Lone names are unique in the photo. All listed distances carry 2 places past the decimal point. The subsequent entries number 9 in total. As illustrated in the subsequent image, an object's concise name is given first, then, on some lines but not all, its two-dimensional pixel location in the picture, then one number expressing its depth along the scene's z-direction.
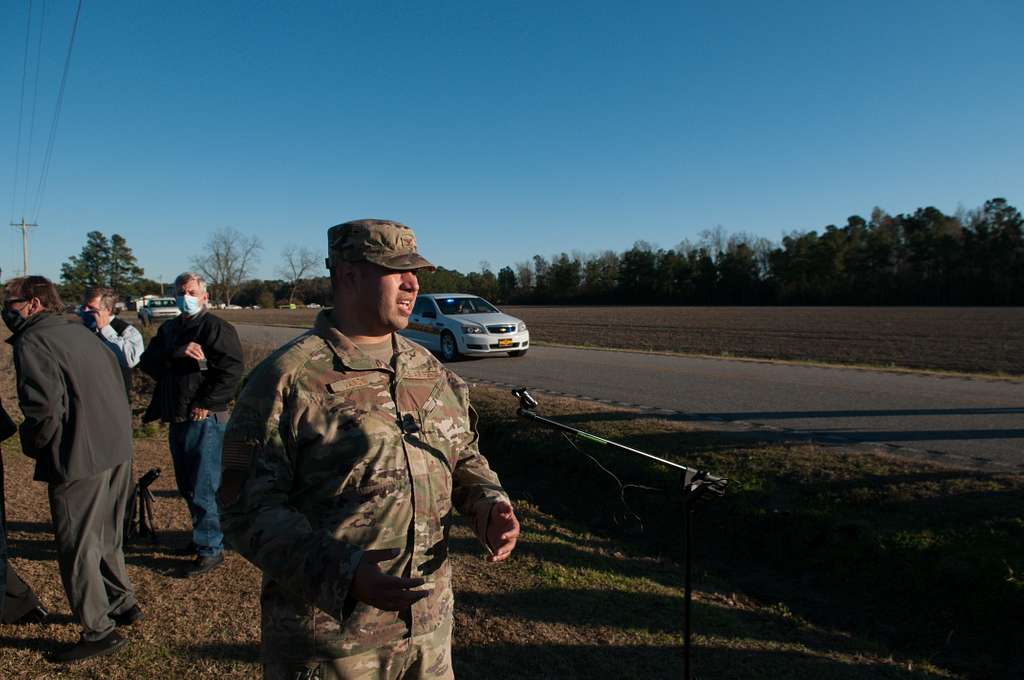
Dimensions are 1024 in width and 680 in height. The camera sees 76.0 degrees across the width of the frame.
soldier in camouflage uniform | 1.63
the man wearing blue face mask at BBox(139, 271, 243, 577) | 4.63
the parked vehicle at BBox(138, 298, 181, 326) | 38.38
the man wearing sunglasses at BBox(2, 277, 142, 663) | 3.40
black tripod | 5.09
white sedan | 16.77
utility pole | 43.56
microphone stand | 2.19
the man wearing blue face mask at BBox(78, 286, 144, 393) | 5.61
